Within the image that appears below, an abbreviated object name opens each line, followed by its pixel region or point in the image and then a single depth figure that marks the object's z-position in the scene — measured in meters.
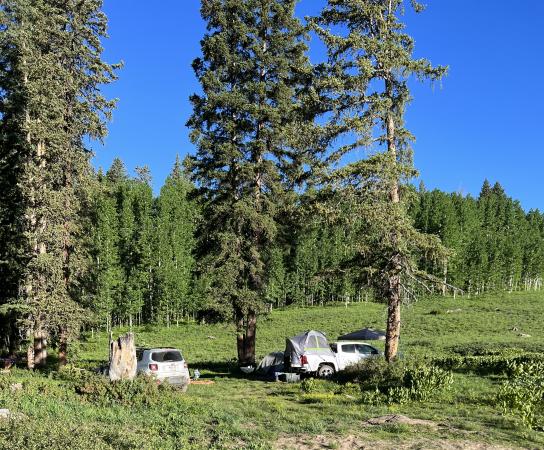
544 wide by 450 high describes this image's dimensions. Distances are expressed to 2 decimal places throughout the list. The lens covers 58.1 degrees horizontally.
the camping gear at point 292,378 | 18.19
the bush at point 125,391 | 12.12
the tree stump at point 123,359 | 14.12
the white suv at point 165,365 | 15.92
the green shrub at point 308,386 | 15.24
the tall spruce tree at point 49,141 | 19.31
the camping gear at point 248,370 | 20.61
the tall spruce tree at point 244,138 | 20.67
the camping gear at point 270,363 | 19.78
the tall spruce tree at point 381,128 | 15.21
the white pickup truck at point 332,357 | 18.56
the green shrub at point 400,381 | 12.72
